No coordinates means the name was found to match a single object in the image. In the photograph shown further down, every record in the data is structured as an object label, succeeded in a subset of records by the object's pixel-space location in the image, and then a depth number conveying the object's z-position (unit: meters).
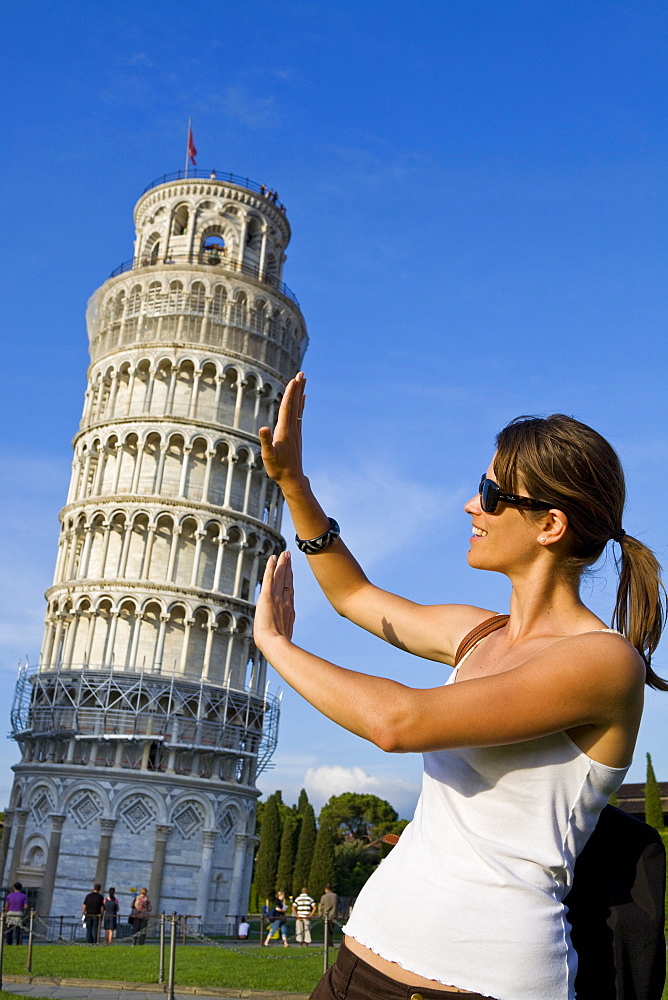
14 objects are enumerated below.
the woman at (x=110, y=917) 26.33
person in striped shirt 25.03
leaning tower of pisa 34.31
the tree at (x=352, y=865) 55.27
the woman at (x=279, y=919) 28.05
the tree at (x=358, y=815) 66.19
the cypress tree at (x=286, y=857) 54.22
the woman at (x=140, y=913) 26.42
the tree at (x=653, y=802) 35.79
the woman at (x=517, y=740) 1.55
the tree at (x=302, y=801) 58.31
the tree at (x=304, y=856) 52.59
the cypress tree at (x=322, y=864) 51.09
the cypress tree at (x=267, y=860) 55.16
